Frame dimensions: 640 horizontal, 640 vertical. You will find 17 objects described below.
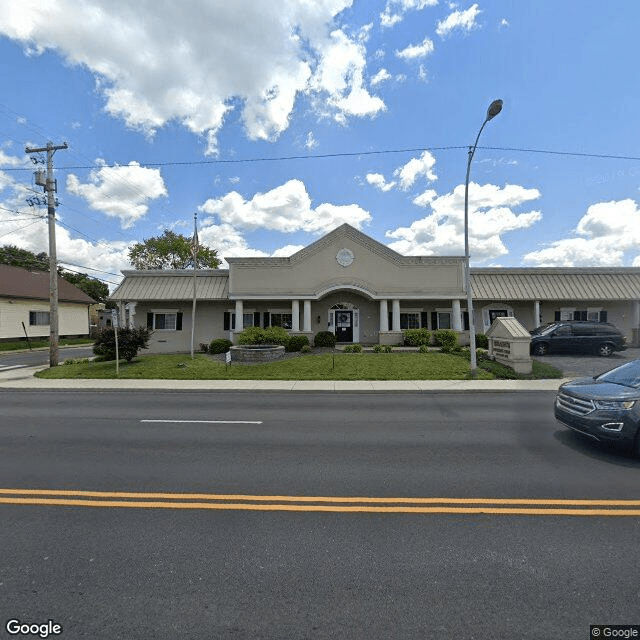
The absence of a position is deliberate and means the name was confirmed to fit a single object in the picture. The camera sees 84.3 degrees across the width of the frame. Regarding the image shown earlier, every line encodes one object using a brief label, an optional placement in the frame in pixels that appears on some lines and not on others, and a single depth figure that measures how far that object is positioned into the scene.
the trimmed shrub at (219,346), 20.53
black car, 18.27
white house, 30.70
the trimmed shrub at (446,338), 19.89
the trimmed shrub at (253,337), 18.95
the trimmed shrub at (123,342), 16.27
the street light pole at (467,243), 13.08
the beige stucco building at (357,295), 22.23
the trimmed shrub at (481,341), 20.53
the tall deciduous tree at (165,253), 47.03
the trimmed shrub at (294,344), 19.58
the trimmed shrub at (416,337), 20.55
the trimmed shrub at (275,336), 19.23
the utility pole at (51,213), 17.92
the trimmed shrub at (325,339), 20.94
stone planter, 17.34
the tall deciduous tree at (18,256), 43.28
